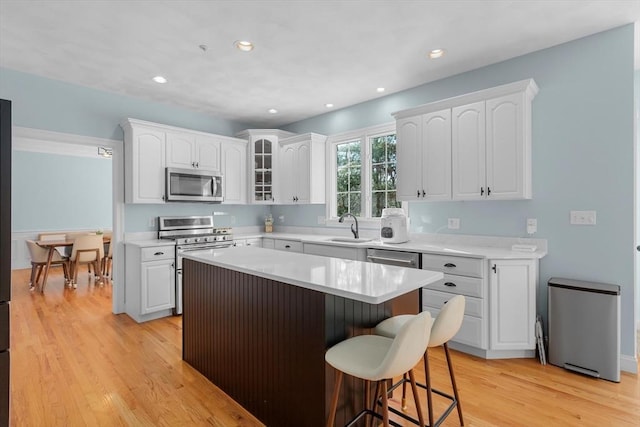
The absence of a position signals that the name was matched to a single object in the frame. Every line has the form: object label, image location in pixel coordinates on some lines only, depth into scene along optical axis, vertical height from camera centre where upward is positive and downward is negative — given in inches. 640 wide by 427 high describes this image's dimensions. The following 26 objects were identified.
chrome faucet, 166.9 -8.6
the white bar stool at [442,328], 66.9 -24.5
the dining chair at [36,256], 215.3 -27.5
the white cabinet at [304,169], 183.9 +24.7
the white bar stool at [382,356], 53.0 -25.4
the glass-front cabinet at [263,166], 198.1 +27.6
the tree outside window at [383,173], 163.5 +19.3
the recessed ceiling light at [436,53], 117.1 +56.2
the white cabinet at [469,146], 114.5 +24.5
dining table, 208.4 -20.2
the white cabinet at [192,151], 166.9 +32.0
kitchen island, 66.8 -24.9
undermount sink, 162.2 -13.4
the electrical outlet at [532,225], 120.0 -4.6
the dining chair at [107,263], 243.6 -37.6
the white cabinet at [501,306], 110.0 -30.7
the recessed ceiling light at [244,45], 111.5 +56.3
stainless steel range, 159.6 -11.2
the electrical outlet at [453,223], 139.3 -4.5
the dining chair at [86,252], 217.2 -25.4
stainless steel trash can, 96.9 -34.3
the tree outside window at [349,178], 177.8 +18.8
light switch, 109.0 -1.9
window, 164.9 +20.9
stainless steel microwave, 164.1 +14.0
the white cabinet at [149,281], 149.3 -31.0
